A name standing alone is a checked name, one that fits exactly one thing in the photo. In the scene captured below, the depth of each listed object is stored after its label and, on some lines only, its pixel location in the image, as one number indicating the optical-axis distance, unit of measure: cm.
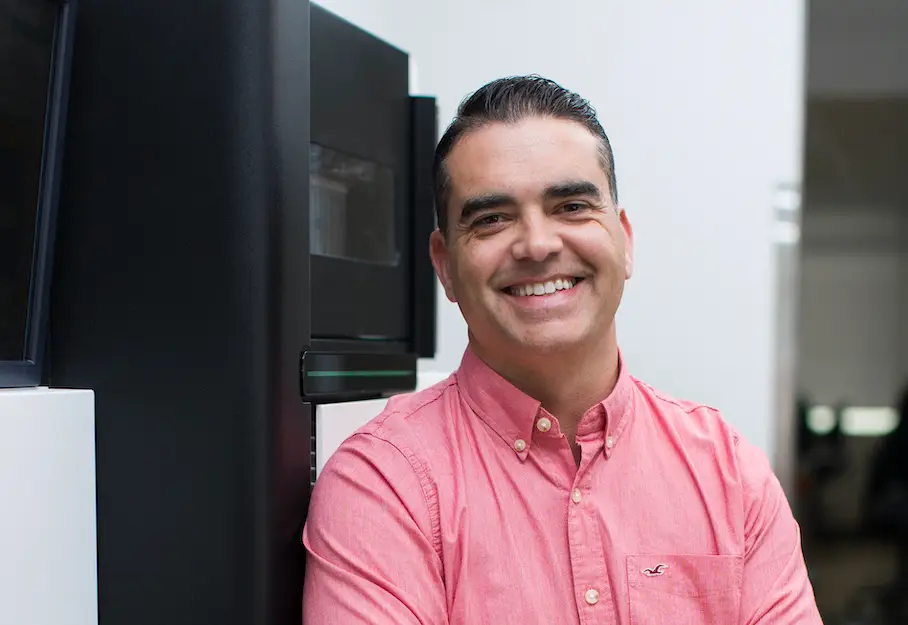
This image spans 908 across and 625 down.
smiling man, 107
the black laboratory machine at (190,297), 109
